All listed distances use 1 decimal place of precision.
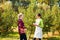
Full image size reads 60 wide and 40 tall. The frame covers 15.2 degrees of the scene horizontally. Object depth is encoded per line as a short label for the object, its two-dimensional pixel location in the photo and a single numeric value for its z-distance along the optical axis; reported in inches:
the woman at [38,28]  371.2
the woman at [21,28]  376.8
